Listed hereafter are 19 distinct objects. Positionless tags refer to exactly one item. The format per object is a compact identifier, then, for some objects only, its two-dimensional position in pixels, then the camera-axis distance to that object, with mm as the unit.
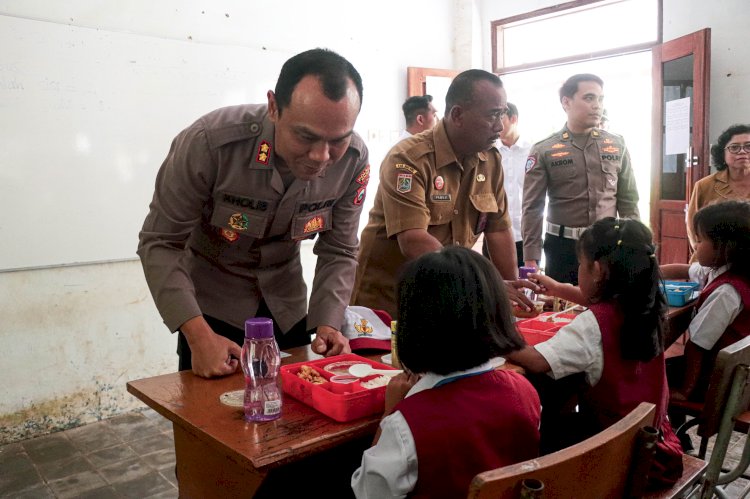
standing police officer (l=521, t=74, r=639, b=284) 3764
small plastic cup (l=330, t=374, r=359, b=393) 1359
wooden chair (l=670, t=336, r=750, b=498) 1627
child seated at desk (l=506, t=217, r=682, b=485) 1624
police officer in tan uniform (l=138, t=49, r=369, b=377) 1553
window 5090
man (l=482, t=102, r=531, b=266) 4957
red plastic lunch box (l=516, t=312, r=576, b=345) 1806
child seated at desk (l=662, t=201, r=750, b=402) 2170
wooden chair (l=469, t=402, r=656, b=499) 840
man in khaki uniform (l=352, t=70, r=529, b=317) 2316
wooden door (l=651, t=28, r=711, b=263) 4523
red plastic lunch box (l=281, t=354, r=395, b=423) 1286
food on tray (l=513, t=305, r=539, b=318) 2146
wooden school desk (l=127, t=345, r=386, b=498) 1153
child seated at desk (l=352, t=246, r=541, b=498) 1081
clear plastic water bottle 1281
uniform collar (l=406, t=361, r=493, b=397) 1164
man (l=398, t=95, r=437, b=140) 4723
